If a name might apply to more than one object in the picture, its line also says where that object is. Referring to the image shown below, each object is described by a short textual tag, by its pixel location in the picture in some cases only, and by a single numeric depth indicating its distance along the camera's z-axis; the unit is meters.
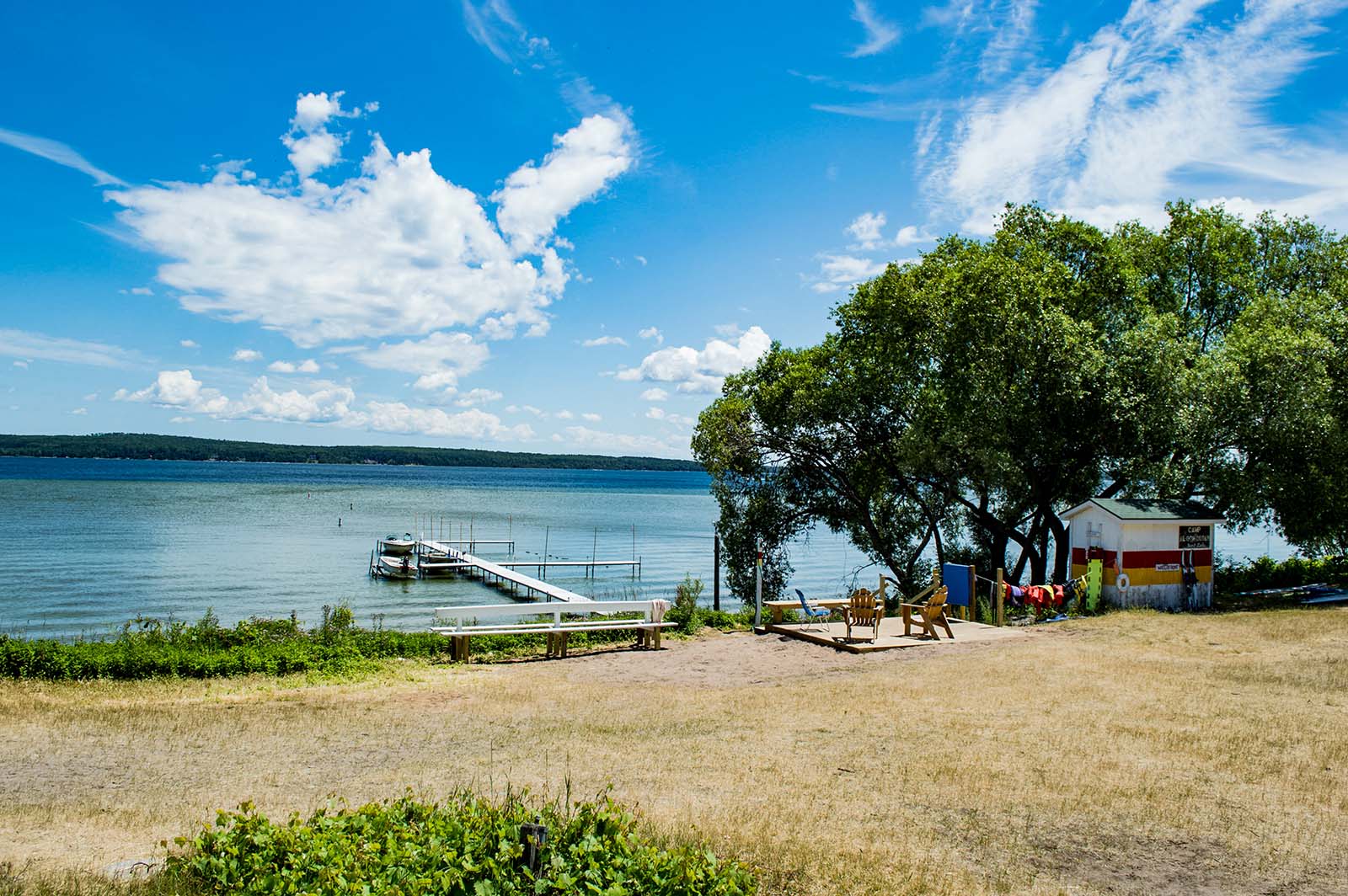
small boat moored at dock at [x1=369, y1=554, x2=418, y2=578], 46.09
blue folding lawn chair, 21.33
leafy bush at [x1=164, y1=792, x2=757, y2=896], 5.46
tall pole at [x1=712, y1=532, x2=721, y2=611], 27.05
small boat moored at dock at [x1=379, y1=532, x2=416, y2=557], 49.78
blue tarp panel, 21.64
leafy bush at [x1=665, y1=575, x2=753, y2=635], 21.00
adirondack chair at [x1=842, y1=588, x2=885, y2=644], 18.59
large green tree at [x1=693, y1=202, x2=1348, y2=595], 23.58
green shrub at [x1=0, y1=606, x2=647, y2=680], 15.15
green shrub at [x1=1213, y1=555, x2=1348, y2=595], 25.73
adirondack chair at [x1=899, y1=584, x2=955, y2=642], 18.58
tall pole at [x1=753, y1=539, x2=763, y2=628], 20.75
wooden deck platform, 17.89
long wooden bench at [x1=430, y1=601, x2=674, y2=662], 17.75
